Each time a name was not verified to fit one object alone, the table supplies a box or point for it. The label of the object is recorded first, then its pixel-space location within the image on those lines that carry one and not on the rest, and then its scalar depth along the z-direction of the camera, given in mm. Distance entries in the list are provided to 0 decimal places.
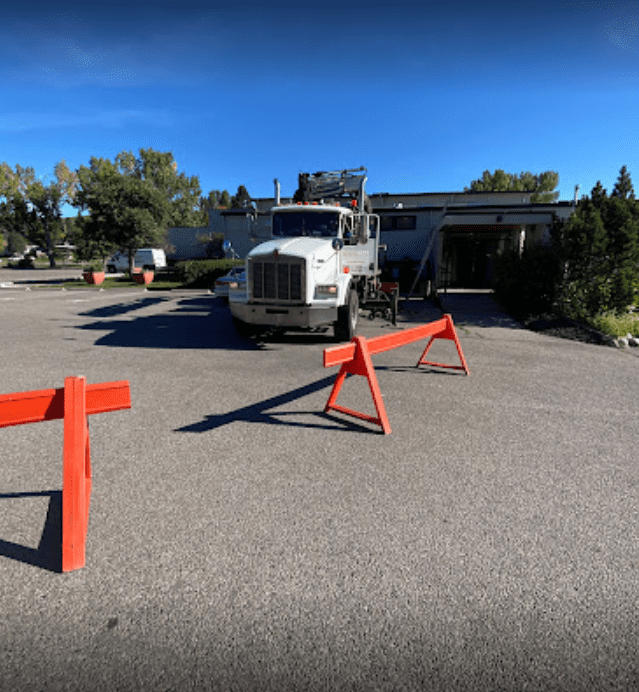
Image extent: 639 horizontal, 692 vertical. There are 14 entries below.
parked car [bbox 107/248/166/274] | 35812
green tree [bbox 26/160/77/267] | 47344
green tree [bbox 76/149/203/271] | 25297
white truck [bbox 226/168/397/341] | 7836
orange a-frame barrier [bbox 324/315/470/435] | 4379
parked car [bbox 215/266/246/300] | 12349
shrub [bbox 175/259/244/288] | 23156
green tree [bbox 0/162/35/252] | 46438
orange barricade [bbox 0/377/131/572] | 2484
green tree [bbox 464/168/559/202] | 56500
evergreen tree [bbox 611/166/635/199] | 10956
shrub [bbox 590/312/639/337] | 9906
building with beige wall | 18172
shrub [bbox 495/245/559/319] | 11750
